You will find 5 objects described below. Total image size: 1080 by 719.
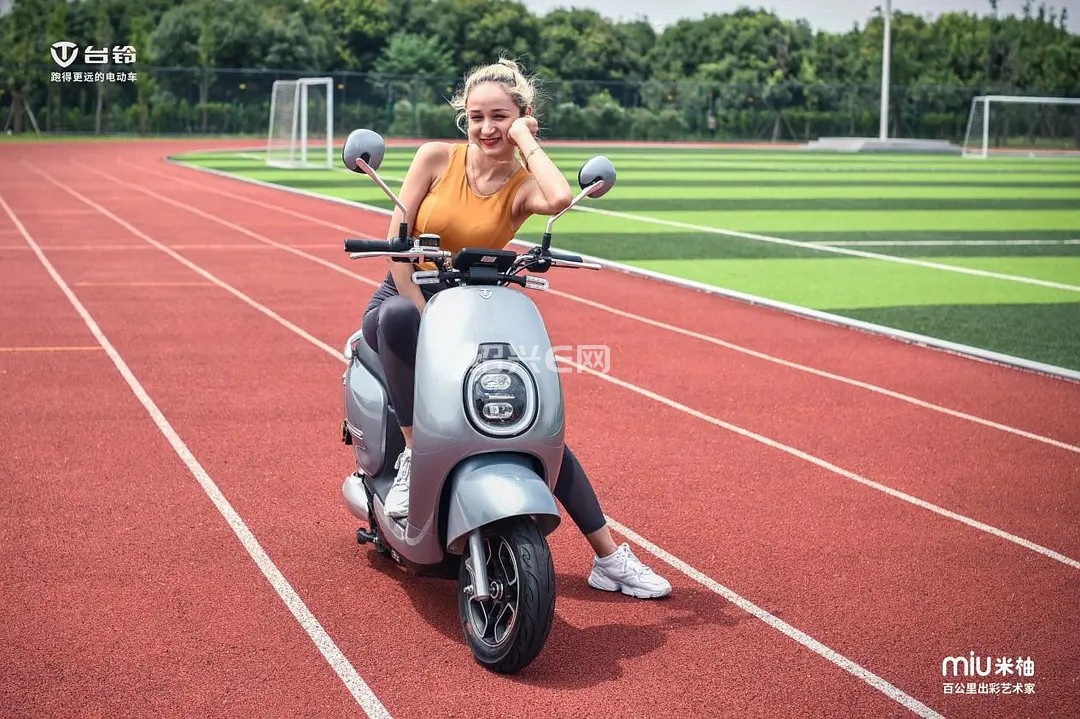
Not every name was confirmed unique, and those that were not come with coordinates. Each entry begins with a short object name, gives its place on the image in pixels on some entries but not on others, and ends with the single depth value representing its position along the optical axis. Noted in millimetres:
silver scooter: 4328
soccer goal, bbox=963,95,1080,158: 60375
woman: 4844
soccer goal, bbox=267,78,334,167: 38125
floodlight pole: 56844
